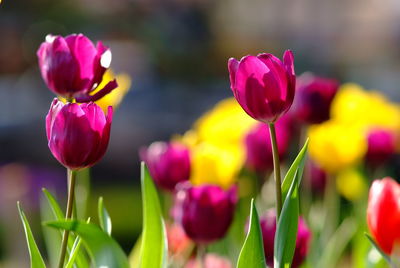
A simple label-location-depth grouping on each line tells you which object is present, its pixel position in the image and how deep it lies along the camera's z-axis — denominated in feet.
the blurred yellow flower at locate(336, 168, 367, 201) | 8.50
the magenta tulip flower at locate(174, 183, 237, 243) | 6.64
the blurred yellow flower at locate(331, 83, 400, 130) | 8.05
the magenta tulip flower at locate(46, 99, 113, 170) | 5.93
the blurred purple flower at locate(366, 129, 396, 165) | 8.08
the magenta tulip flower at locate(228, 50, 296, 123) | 5.96
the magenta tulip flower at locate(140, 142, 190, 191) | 7.10
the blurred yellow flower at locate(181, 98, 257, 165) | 7.98
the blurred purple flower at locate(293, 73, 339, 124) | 7.22
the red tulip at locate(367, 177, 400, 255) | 6.16
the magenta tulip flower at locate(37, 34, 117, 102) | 6.18
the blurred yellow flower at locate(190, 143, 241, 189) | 7.60
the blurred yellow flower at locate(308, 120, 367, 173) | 7.76
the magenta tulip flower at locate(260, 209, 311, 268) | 6.40
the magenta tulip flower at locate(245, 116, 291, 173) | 7.59
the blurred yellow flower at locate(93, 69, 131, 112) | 7.29
